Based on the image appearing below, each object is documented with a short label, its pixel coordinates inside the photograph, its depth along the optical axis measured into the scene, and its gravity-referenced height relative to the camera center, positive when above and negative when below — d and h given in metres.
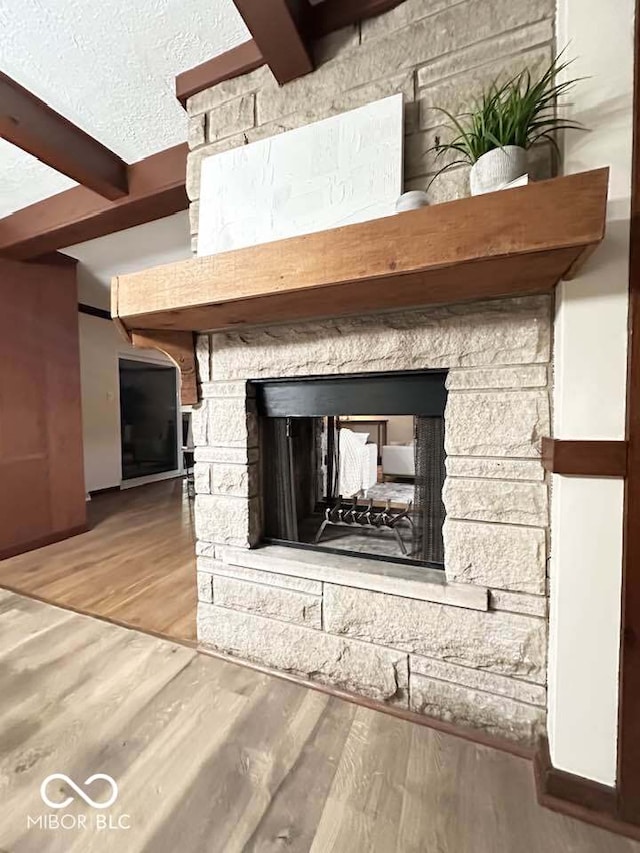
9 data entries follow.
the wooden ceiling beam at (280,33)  1.09 +1.21
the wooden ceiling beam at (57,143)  1.53 +1.28
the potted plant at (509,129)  0.89 +0.72
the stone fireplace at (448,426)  1.06 -0.04
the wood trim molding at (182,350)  1.37 +0.26
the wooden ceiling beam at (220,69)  1.34 +1.32
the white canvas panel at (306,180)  1.12 +0.79
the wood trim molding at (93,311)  4.21 +1.26
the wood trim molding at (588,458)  0.90 -0.12
